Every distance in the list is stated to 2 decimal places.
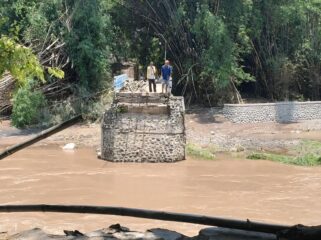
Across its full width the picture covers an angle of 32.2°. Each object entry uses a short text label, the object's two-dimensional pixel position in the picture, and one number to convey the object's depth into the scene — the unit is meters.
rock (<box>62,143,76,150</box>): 22.62
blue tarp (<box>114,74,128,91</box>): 21.70
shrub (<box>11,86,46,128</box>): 25.91
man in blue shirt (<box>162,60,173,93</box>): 20.09
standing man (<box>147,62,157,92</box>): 19.84
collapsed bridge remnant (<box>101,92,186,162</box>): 19.70
